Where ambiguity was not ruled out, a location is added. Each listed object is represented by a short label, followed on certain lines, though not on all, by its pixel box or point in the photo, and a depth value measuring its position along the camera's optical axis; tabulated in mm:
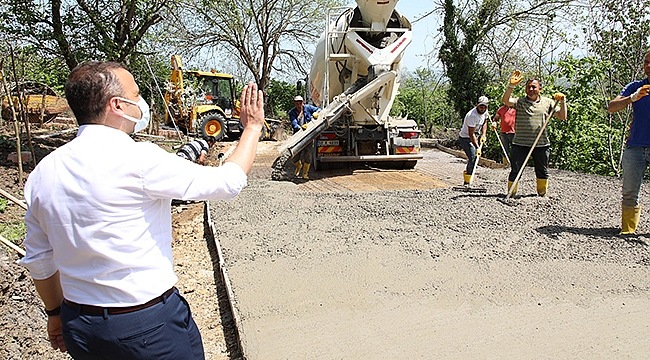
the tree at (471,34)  19859
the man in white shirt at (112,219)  1789
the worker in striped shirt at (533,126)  7016
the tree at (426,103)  25156
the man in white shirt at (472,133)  8508
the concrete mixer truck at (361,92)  9617
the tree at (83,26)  11695
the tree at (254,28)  25812
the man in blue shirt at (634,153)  5180
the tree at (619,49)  12008
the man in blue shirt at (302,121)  10492
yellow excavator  17266
